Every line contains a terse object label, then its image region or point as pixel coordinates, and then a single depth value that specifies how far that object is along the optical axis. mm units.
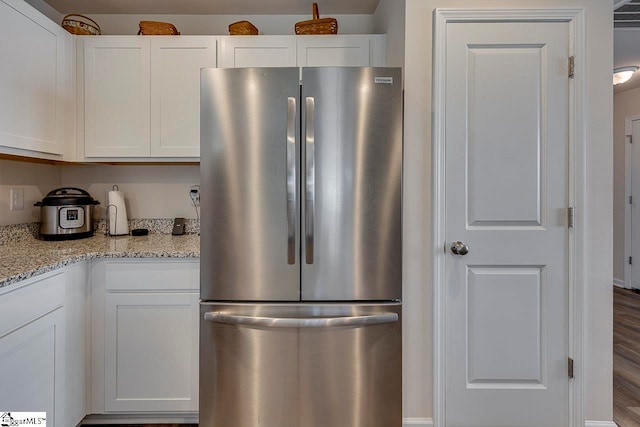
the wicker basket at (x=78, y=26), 2238
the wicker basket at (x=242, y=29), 2295
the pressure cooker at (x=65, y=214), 2131
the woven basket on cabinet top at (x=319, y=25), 2281
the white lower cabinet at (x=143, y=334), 1857
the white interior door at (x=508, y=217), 1781
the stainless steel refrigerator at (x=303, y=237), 1612
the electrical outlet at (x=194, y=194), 2535
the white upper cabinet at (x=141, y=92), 2229
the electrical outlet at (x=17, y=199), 2104
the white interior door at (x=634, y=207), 4461
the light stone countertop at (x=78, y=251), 1456
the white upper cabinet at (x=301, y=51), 2262
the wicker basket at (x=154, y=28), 2248
